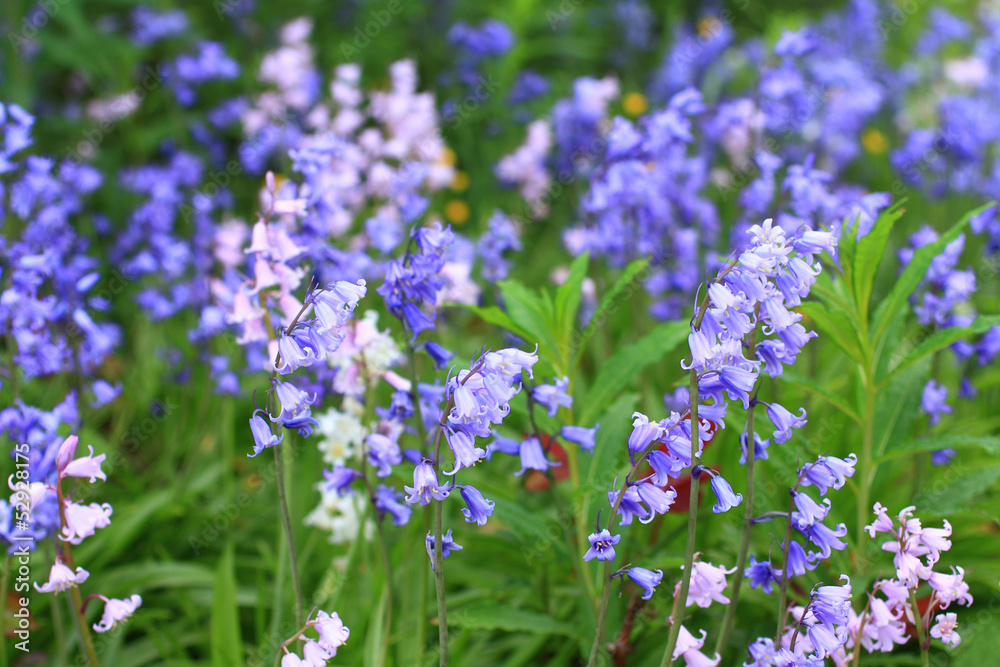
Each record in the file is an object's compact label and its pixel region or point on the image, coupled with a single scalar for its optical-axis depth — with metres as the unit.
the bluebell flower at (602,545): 1.91
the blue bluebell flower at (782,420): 2.02
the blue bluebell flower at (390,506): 2.52
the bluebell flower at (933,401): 3.16
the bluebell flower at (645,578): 1.96
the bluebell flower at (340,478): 2.54
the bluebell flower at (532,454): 2.25
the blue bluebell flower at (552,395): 2.35
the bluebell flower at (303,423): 2.08
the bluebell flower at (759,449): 2.25
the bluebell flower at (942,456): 3.14
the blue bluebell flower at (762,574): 2.16
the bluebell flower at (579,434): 2.45
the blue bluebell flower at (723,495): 1.85
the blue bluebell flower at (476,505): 1.95
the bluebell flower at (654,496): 1.87
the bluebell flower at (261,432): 1.98
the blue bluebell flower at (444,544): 2.07
